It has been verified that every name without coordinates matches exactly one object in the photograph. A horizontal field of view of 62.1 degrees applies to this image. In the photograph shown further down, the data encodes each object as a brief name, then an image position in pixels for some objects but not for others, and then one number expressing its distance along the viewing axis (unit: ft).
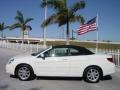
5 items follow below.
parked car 12.96
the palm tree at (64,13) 35.20
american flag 25.34
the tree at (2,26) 104.66
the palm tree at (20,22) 70.32
